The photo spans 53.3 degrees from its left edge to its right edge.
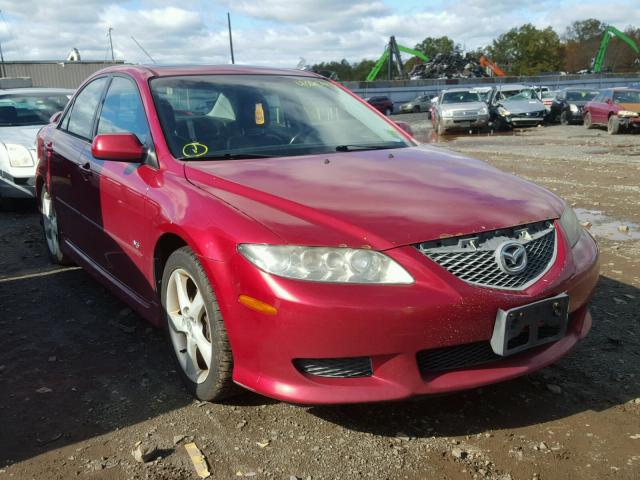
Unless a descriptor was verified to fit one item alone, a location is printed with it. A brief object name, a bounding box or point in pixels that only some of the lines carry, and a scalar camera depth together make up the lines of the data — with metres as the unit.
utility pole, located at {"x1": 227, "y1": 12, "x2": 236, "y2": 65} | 26.95
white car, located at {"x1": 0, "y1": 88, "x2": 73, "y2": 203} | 7.86
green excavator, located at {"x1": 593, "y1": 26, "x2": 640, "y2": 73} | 74.31
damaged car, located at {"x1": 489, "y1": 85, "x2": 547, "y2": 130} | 23.73
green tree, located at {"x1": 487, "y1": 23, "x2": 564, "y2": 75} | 86.81
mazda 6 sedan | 2.48
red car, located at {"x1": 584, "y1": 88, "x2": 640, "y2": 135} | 18.94
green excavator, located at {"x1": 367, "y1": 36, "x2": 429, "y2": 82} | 74.62
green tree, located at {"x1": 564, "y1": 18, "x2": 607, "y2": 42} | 99.88
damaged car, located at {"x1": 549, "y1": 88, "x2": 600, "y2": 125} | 24.55
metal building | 34.62
